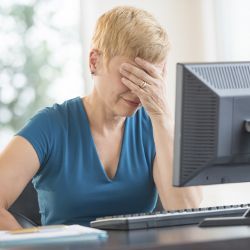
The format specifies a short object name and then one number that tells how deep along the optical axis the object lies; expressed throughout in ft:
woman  6.51
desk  4.78
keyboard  5.50
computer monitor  5.40
